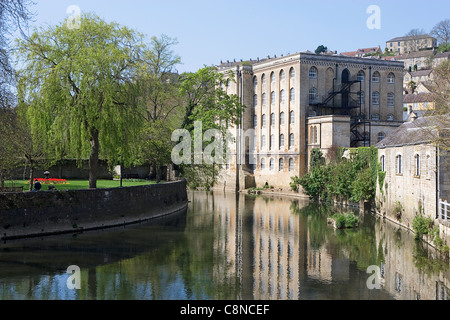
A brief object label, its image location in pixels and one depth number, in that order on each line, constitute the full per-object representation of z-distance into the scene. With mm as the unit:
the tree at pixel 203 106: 47406
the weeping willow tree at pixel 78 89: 31922
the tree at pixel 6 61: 19203
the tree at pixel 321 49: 146125
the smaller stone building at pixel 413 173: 26250
